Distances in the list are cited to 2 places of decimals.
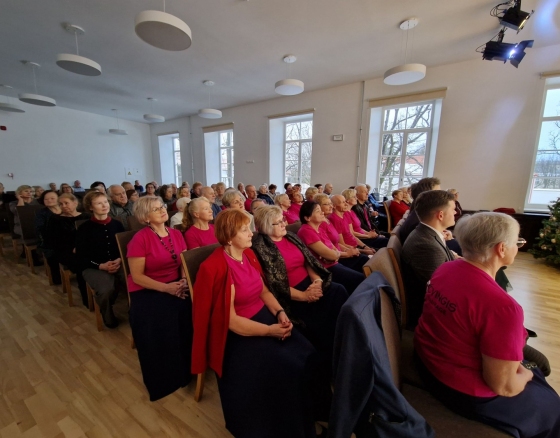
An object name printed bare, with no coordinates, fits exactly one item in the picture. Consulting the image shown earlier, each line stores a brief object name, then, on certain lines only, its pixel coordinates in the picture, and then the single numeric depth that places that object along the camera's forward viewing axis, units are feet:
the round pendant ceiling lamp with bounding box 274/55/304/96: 13.84
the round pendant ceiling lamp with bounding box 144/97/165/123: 21.93
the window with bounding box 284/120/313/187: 23.99
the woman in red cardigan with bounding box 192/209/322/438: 3.51
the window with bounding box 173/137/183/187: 34.86
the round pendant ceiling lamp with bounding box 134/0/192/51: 7.72
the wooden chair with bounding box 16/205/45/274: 10.69
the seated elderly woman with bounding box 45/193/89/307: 8.04
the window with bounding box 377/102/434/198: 18.19
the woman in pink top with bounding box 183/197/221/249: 6.68
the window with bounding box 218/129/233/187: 29.96
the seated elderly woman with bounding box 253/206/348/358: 5.17
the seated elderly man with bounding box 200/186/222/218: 11.46
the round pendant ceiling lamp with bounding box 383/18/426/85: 11.28
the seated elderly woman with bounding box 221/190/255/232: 9.37
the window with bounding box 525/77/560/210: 14.37
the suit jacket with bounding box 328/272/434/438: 2.31
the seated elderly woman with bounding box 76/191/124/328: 6.93
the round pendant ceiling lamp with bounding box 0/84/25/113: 18.83
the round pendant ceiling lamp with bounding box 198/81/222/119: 19.47
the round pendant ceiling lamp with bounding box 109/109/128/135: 27.06
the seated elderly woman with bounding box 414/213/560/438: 2.56
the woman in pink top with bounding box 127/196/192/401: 4.94
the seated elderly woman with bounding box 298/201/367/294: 6.61
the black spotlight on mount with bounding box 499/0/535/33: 9.34
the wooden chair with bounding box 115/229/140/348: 6.08
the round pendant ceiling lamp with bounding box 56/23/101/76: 10.61
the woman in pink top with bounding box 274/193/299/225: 11.15
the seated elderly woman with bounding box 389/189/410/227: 13.01
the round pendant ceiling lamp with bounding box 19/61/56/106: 15.52
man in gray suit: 4.40
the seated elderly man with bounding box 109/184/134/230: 10.68
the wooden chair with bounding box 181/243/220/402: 4.61
